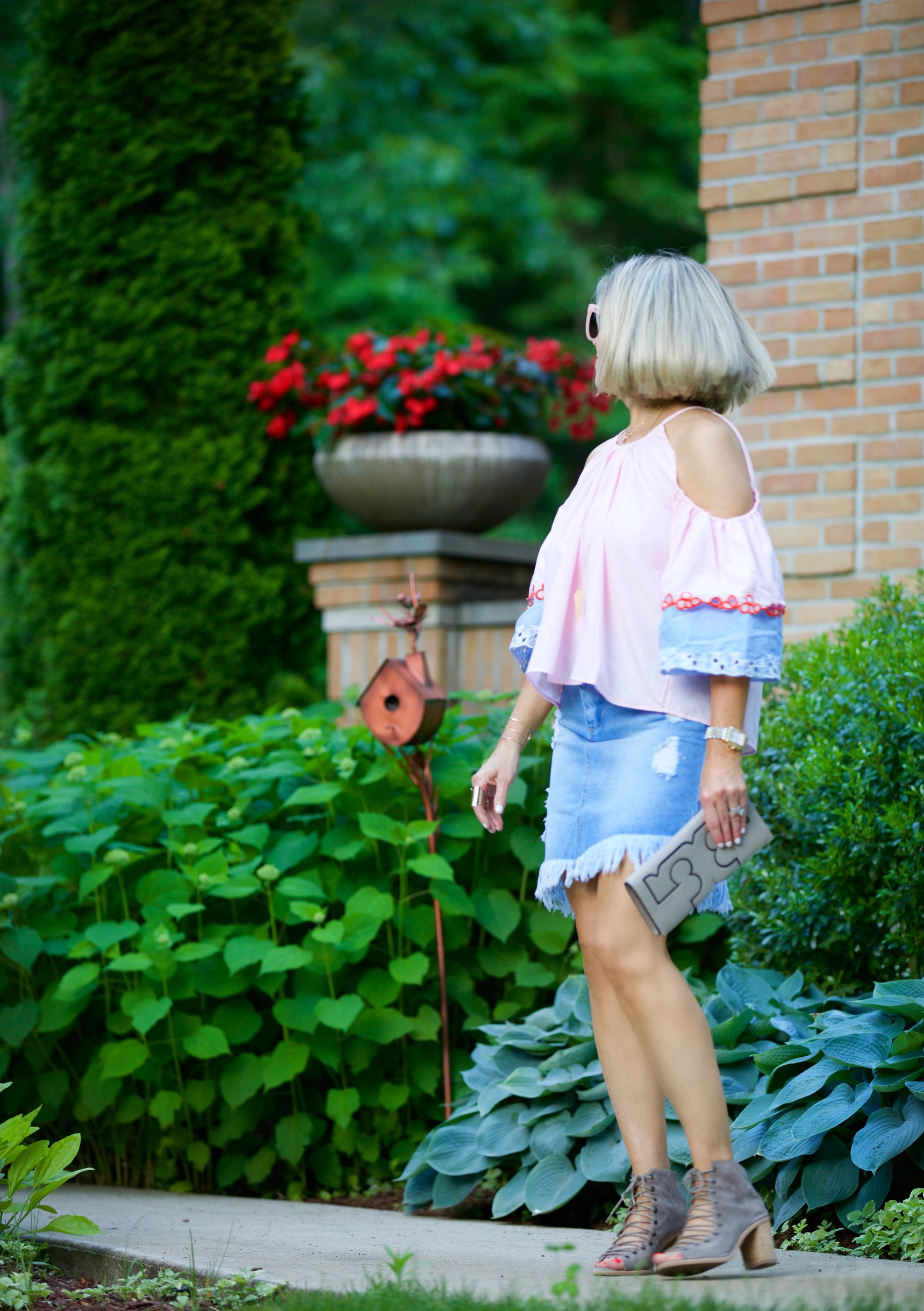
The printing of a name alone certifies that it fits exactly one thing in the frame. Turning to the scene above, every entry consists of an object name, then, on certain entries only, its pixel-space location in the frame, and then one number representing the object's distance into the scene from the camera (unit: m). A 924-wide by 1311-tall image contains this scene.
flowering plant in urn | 11.75
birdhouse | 7.10
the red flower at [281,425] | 12.91
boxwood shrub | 6.28
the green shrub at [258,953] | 7.05
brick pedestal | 11.41
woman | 4.39
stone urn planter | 11.73
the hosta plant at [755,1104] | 5.30
